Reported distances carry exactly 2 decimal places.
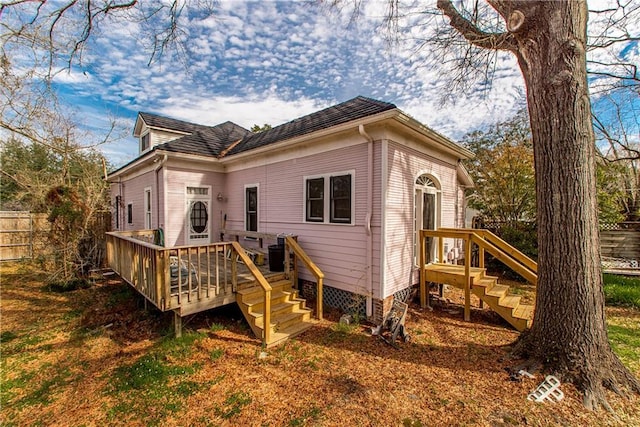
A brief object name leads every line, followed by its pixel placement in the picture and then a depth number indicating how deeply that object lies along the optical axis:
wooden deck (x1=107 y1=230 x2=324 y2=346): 4.34
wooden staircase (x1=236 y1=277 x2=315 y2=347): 4.68
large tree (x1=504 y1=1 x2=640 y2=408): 3.32
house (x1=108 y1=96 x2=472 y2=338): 5.29
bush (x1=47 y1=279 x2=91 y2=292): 7.47
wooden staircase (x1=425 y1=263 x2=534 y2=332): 5.08
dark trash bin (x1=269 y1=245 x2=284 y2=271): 6.41
